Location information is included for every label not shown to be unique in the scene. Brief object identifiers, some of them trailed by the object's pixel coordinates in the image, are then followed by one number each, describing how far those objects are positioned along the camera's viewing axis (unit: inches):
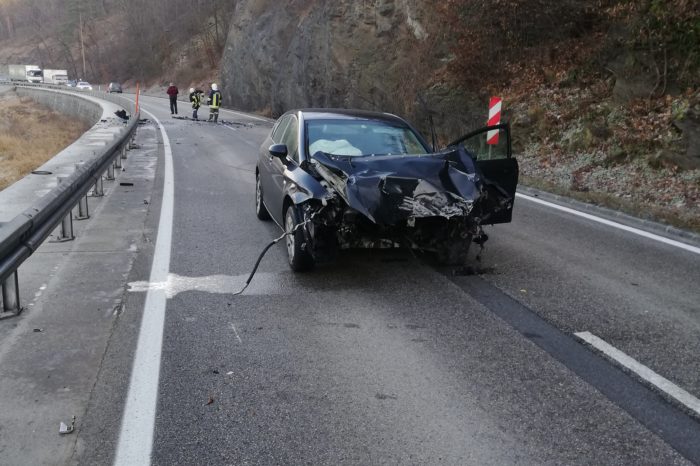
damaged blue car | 228.5
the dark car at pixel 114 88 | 2869.1
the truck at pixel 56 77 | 3326.3
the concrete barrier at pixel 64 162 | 358.6
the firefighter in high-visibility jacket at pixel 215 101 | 1172.7
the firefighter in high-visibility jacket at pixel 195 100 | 1268.2
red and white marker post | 539.0
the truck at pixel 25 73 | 3538.4
